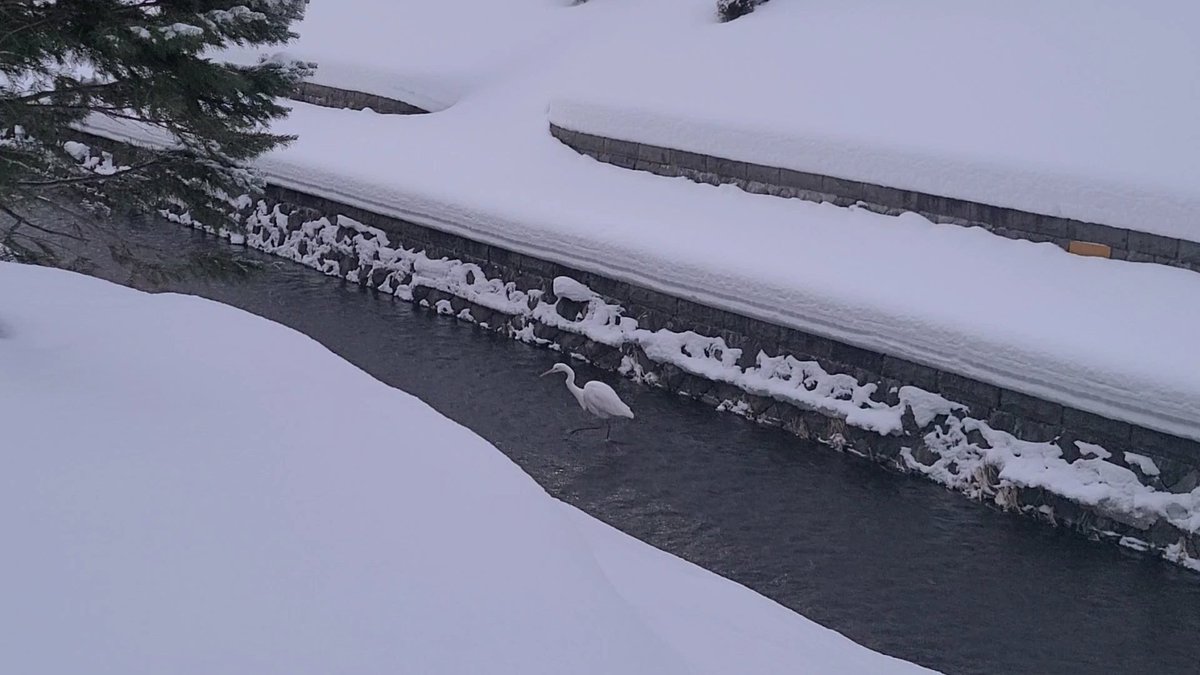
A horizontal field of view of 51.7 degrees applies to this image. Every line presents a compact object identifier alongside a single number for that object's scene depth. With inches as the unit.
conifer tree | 313.9
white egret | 431.5
